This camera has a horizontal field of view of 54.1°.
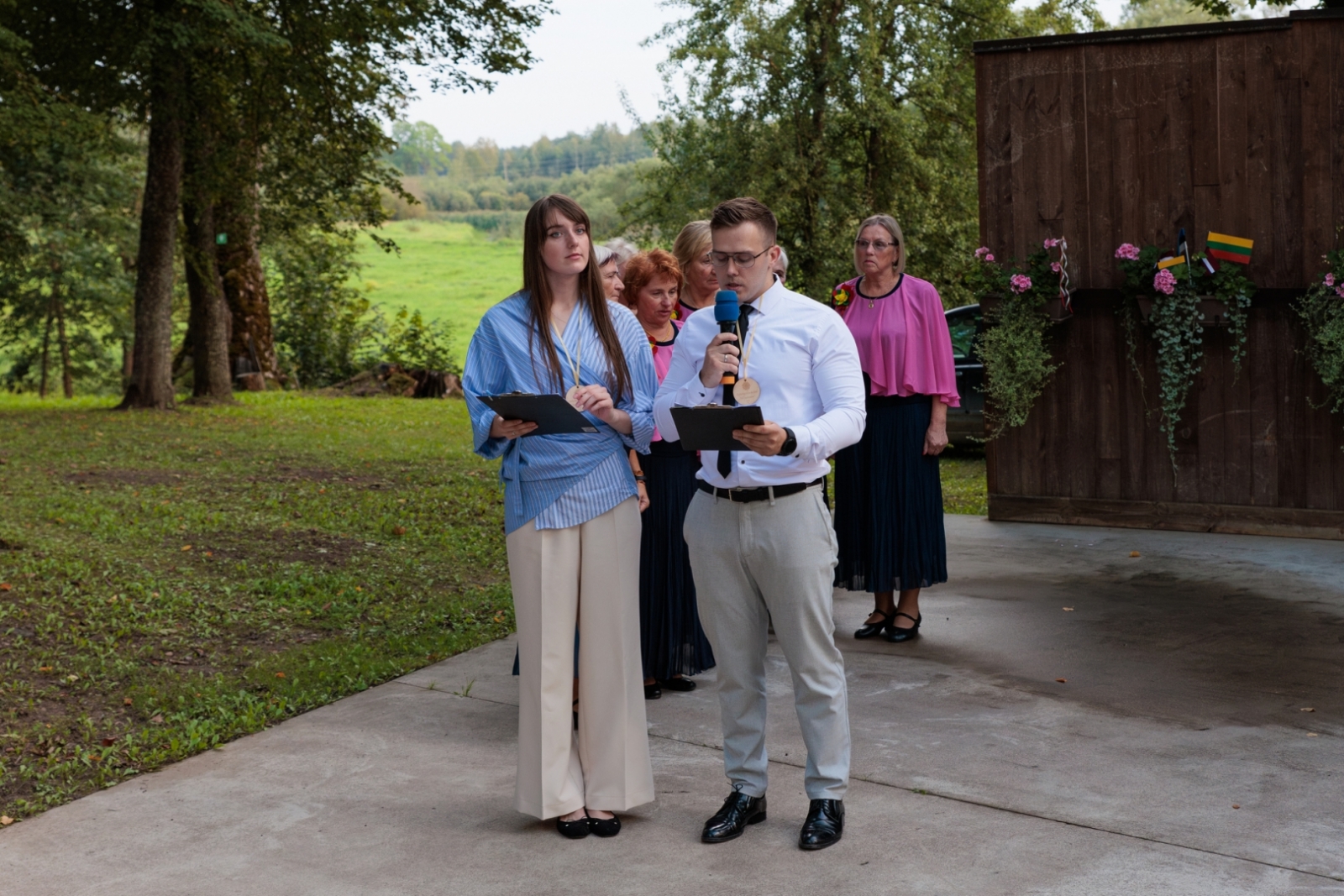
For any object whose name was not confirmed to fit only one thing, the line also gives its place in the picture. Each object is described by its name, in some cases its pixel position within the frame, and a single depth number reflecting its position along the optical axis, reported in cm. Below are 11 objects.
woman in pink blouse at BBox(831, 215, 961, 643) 621
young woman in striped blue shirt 408
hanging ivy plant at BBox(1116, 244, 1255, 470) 853
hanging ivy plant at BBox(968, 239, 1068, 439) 908
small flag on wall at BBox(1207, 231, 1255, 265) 853
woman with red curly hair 557
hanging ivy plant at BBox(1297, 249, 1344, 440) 818
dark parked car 1381
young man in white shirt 382
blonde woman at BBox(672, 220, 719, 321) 576
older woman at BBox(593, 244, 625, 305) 523
